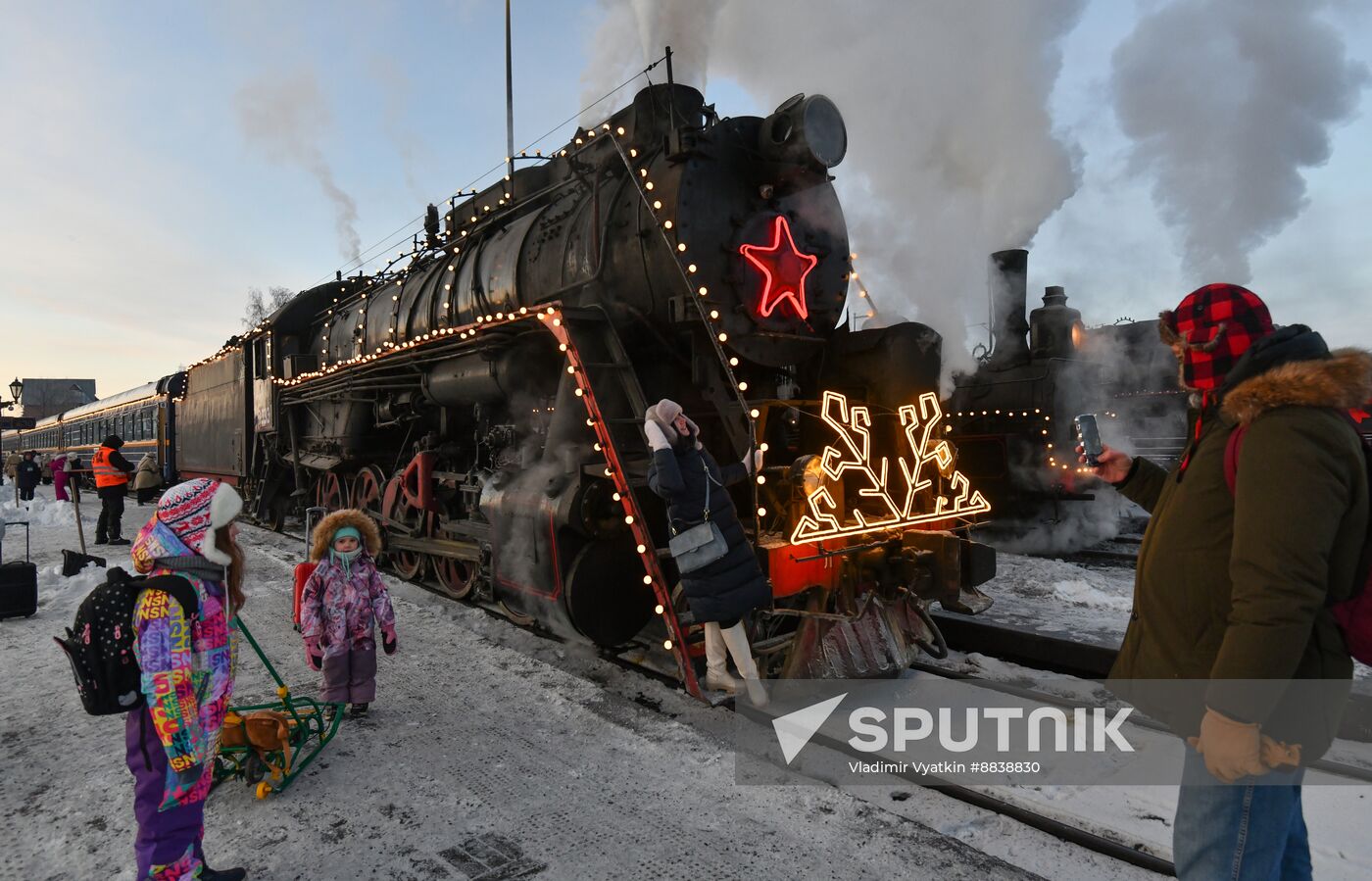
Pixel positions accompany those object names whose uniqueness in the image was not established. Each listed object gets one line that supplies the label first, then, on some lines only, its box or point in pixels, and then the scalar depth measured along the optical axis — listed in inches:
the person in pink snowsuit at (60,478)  657.7
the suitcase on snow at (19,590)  233.1
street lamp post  1403.5
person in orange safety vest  392.2
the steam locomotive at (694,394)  163.8
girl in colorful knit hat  90.4
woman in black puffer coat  143.0
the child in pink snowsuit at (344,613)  151.2
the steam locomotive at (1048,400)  383.2
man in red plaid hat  56.0
